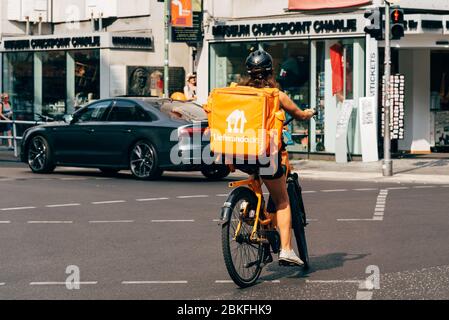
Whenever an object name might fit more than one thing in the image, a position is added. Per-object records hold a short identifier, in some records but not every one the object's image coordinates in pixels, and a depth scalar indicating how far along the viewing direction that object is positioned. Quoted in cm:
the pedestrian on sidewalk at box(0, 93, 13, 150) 3143
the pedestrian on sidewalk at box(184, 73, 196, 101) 2902
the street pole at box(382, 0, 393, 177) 2236
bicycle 905
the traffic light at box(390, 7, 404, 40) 2233
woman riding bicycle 945
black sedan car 2045
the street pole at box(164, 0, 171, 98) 2831
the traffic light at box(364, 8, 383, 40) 2239
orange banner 2925
